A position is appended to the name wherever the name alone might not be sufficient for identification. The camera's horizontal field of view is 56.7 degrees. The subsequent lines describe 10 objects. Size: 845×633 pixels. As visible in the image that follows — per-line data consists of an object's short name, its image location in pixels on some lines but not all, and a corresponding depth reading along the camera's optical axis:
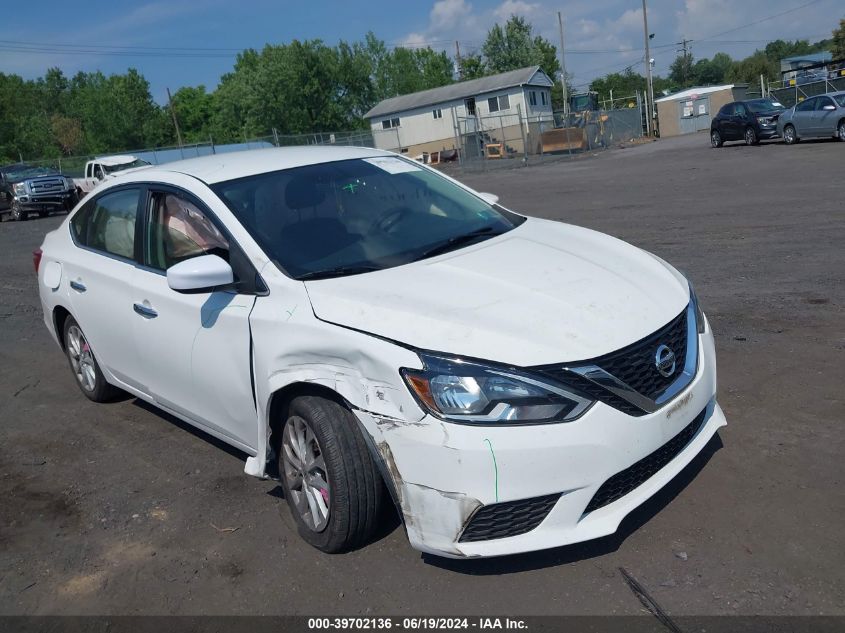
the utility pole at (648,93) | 48.66
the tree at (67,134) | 88.38
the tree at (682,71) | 116.50
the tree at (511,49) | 91.56
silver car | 23.47
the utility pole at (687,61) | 115.16
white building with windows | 60.84
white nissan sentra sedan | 2.90
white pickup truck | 29.69
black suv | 26.61
